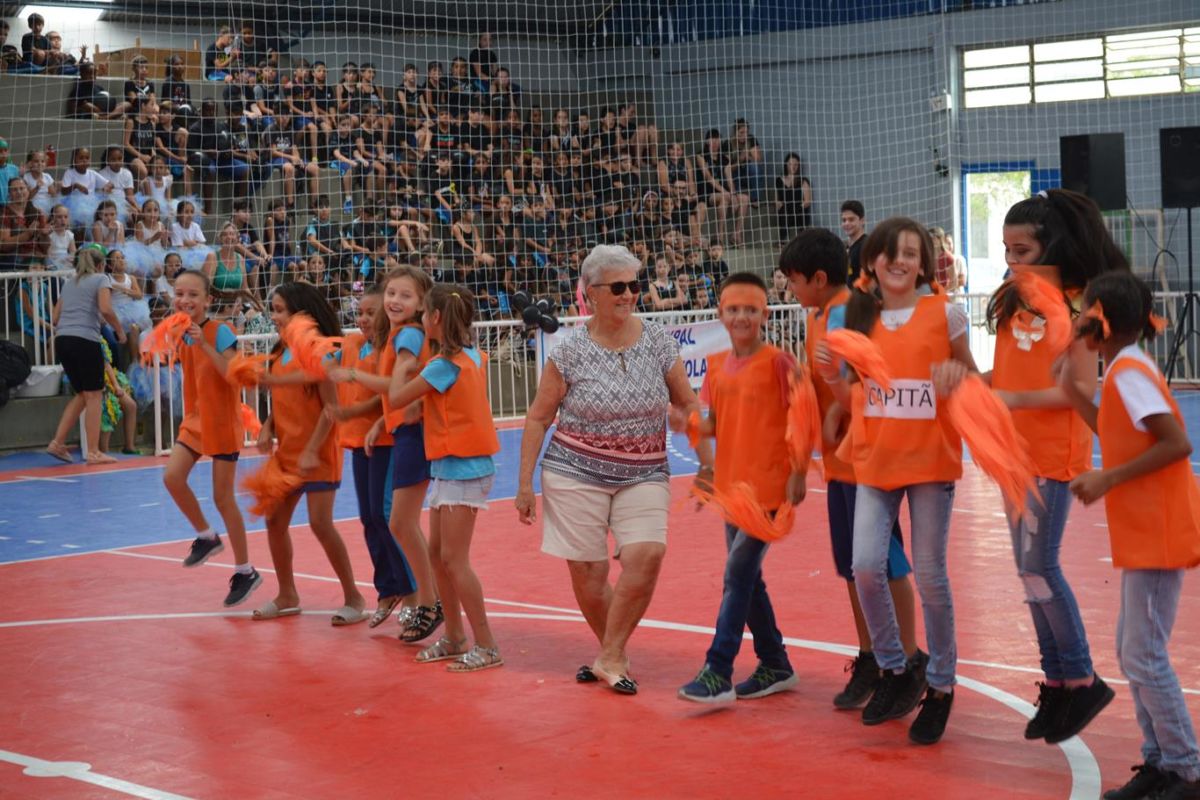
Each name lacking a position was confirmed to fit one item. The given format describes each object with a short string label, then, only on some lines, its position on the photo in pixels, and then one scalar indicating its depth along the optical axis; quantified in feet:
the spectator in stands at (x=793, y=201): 75.25
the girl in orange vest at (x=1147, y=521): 14.07
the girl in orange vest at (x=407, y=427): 21.95
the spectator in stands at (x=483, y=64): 70.74
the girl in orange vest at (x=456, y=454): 20.81
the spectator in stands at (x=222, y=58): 63.67
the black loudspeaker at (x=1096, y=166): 59.00
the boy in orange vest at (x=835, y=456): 18.30
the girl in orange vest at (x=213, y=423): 25.46
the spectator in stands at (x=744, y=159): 76.13
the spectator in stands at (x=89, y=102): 59.11
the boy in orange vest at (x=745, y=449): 18.43
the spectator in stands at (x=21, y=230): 51.80
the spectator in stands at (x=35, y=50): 59.82
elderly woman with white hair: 19.63
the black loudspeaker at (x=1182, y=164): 61.31
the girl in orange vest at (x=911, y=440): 16.55
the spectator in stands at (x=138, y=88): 59.47
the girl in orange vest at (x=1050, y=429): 16.02
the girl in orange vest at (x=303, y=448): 24.17
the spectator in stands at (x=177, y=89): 60.08
